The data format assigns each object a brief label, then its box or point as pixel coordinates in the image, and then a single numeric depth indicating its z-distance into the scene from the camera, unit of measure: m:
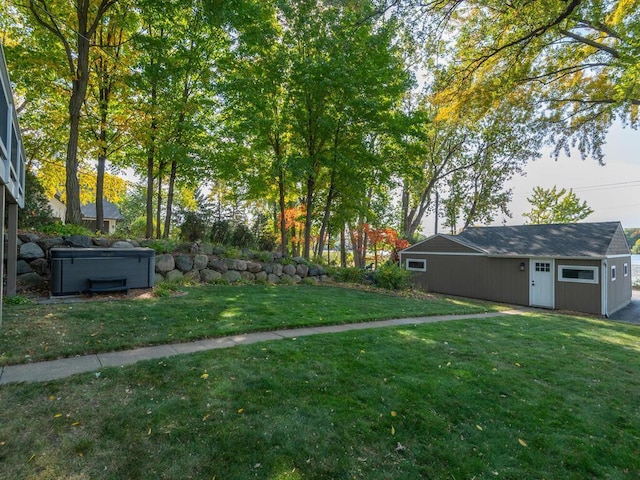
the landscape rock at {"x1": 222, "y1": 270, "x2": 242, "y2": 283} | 9.95
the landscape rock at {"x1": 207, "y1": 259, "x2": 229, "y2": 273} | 9.80
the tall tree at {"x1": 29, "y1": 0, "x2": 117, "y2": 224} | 8.85
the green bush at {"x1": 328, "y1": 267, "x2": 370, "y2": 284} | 12.99
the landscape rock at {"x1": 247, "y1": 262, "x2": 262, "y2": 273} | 10.62
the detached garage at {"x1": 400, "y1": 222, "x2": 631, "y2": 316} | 12.93
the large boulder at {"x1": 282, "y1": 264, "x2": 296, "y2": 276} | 11.54
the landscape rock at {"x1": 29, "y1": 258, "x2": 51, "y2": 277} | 7.16
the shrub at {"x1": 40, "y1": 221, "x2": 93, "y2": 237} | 7.82
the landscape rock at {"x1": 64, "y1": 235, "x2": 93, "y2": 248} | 7.48
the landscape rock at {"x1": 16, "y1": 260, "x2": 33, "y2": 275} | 6.94
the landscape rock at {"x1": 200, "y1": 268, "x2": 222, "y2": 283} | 9.43
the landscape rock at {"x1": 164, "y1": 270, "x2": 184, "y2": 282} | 8.76
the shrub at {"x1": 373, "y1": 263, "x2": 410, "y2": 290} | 12.20
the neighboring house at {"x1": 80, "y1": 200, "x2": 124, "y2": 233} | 24.48
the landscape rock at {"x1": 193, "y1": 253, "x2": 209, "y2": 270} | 9.38
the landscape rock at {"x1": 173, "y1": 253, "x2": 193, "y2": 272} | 9.09
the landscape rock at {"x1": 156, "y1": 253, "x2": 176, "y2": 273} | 8.66
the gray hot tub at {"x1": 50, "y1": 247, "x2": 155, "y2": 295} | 6.48
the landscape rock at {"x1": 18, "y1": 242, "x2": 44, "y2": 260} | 7.00
